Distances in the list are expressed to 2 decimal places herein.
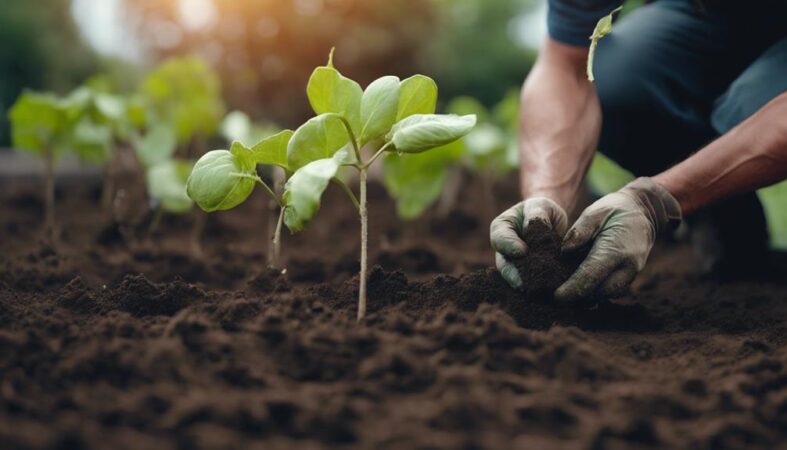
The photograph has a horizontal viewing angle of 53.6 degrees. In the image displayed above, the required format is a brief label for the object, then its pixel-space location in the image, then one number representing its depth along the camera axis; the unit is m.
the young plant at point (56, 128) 2.59
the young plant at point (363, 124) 1.35
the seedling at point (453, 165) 2.70
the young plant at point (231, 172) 1.48
